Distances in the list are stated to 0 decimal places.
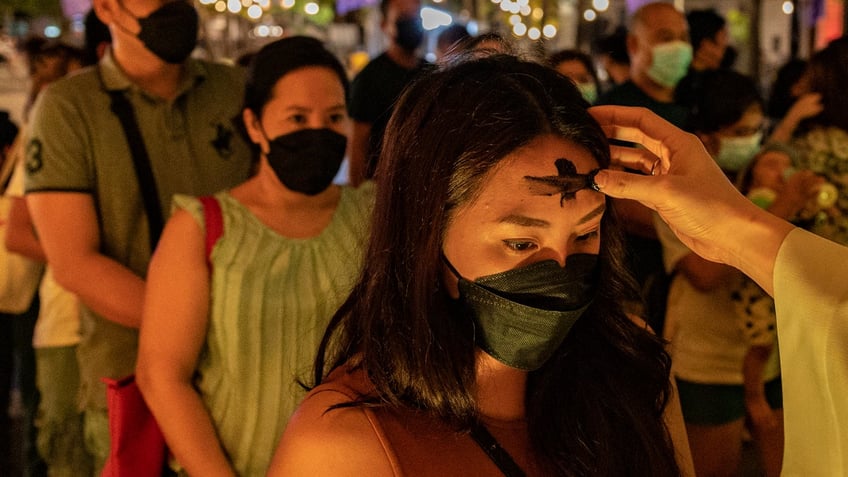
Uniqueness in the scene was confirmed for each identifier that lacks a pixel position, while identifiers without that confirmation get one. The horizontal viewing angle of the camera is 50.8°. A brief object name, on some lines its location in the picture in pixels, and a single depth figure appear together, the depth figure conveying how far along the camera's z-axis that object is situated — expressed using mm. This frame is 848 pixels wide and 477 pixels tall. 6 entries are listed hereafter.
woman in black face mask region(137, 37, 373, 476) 2273
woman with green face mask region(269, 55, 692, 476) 1659
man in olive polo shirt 2783
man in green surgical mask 4262
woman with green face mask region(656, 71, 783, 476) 3506
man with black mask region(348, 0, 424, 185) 5008
